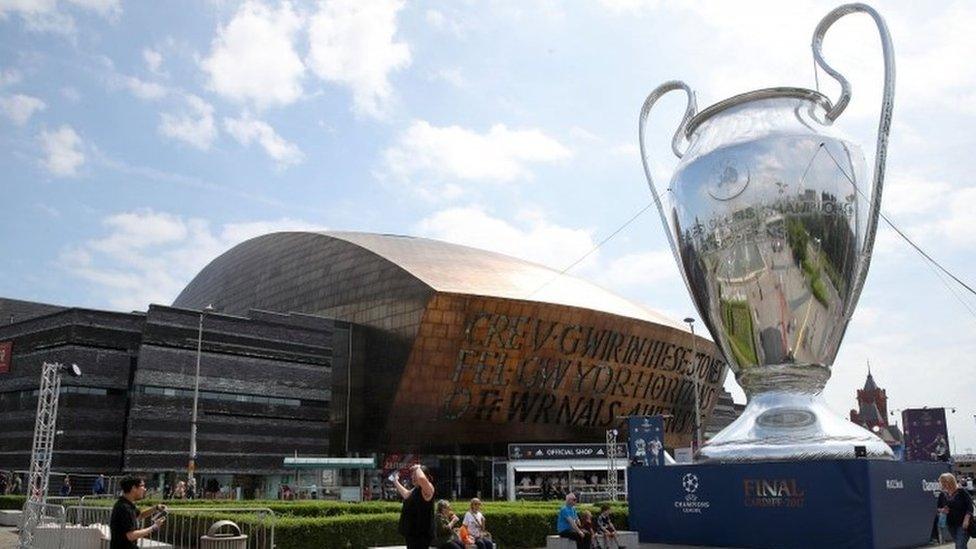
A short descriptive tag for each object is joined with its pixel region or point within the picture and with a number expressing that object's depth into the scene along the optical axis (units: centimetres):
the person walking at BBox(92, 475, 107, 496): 3478
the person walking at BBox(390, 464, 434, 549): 907
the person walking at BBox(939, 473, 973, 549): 1180
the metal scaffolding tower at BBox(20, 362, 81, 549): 2356
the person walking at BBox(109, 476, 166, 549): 807
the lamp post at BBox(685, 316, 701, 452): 4879
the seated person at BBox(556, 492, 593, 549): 1503
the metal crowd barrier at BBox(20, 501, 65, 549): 1586
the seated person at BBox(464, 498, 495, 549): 1405
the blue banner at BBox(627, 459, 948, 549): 1434
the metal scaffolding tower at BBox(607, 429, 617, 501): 3466
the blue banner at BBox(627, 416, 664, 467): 2997
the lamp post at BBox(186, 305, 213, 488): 3800
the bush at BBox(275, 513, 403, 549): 1647
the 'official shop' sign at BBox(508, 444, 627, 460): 4325
